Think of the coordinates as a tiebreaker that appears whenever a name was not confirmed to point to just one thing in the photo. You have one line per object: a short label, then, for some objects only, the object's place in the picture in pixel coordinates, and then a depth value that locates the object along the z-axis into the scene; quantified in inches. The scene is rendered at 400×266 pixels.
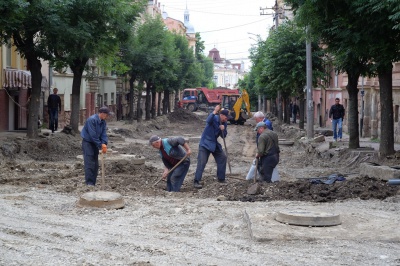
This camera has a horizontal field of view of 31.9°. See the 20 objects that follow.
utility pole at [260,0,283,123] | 1996.6
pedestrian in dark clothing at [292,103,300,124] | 2056.0
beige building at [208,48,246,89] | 7439.5
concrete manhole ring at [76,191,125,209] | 434.3
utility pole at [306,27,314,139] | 1123.1
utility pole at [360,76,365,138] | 1227.4
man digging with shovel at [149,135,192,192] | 538.6
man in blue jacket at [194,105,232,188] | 603.5
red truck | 2883.9
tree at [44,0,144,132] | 877.8
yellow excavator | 2023.9
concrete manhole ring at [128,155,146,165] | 738.8
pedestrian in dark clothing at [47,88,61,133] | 1179.6
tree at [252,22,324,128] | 1326.3
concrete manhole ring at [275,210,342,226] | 365.4
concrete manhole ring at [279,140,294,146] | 1270.9
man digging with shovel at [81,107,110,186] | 549.3
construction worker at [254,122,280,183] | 566.9
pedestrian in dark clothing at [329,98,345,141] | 1096.8
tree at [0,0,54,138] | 724.7
